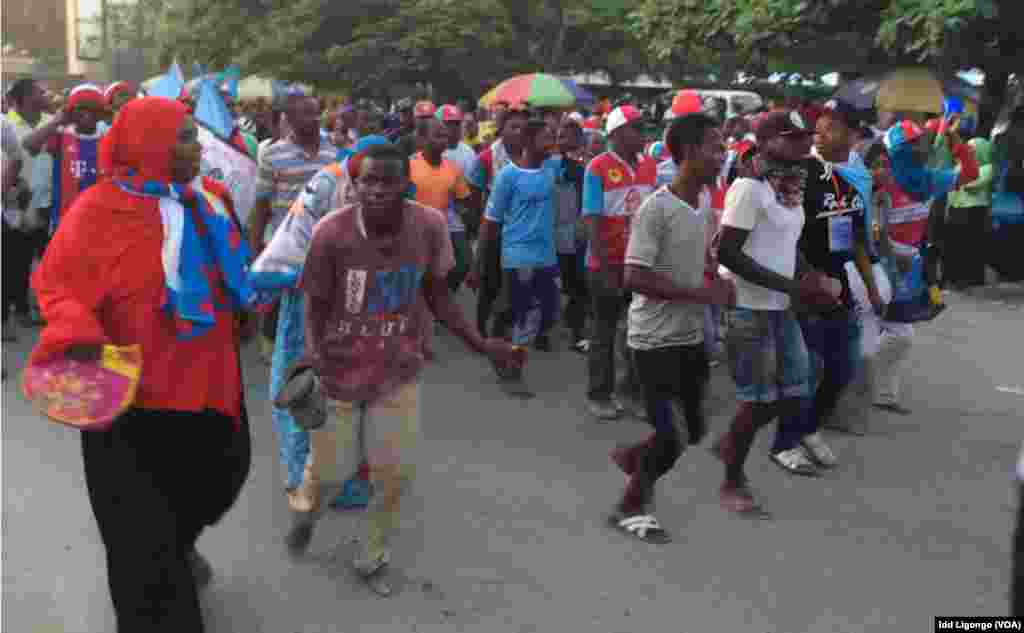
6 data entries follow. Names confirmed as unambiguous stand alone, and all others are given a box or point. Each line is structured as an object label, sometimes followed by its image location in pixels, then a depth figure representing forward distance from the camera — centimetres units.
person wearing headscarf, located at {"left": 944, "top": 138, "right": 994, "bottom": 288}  1202
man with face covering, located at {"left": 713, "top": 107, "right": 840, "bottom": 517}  506
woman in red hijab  337
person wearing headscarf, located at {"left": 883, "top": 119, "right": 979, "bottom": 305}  704
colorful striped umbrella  1293
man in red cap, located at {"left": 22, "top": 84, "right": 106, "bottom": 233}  771
